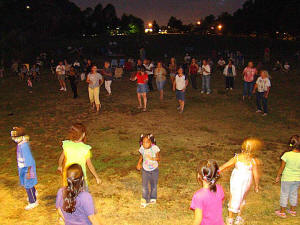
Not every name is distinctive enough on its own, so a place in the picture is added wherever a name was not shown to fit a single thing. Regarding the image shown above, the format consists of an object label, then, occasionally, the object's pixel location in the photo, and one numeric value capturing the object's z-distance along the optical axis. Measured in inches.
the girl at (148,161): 192.7
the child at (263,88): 406.6
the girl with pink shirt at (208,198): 121.2
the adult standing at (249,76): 490.9
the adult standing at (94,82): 429.7
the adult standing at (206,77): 555.2
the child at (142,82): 436.2
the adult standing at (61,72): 598.8
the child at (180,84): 421.7
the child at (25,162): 192.7
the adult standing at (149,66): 550.8
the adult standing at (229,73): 581.0
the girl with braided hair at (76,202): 112.0
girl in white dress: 171.8
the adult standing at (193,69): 595.1
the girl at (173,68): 588.4
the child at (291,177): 183.3
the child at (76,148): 179.8
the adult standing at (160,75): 511.4
